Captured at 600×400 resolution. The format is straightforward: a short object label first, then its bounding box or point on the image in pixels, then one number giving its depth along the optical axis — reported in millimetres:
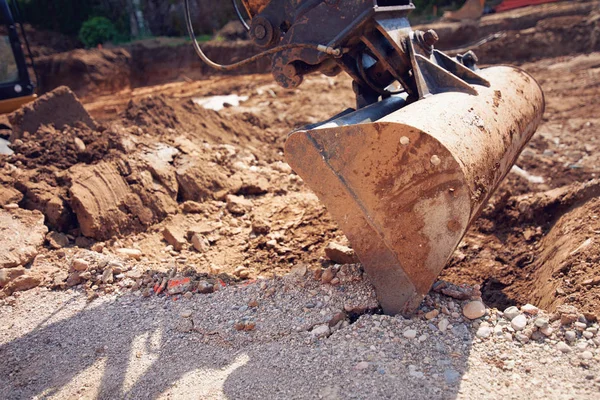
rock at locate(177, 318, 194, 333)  3242
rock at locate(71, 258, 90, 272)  3925
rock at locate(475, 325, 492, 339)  2816
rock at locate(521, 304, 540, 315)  2896
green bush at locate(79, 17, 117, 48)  15359
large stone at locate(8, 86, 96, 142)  5655
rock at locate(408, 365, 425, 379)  2564
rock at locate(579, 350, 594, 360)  2578
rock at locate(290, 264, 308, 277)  3525
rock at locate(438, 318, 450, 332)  2891
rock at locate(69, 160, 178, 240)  4539
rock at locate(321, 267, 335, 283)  3410
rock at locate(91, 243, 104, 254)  4336
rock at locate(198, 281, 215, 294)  3566
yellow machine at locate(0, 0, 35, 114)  6688
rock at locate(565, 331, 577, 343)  2707
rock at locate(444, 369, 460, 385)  2527
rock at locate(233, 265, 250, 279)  3979
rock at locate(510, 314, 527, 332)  2824
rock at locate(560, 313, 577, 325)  2775
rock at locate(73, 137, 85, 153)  5276
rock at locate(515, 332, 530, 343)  2762
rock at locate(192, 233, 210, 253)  4539
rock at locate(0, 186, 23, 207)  4418
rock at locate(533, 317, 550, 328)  2781
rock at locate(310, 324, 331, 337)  2976
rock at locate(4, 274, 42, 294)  3842
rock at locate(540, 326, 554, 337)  2764
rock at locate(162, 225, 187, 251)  4586
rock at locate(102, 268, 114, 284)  3833
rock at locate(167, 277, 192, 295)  3607
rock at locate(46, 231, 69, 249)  4270
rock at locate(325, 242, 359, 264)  3826
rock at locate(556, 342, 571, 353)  2656
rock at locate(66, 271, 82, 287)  3865
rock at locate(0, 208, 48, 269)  3975
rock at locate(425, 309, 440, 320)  2984
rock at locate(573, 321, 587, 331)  2742
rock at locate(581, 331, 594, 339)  2695
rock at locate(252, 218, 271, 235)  4746
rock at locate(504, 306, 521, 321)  2902
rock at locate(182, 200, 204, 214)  5094
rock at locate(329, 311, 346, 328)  3064
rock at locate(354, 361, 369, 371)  2660
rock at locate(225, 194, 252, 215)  5172
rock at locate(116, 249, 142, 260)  4270
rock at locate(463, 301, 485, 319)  2945
